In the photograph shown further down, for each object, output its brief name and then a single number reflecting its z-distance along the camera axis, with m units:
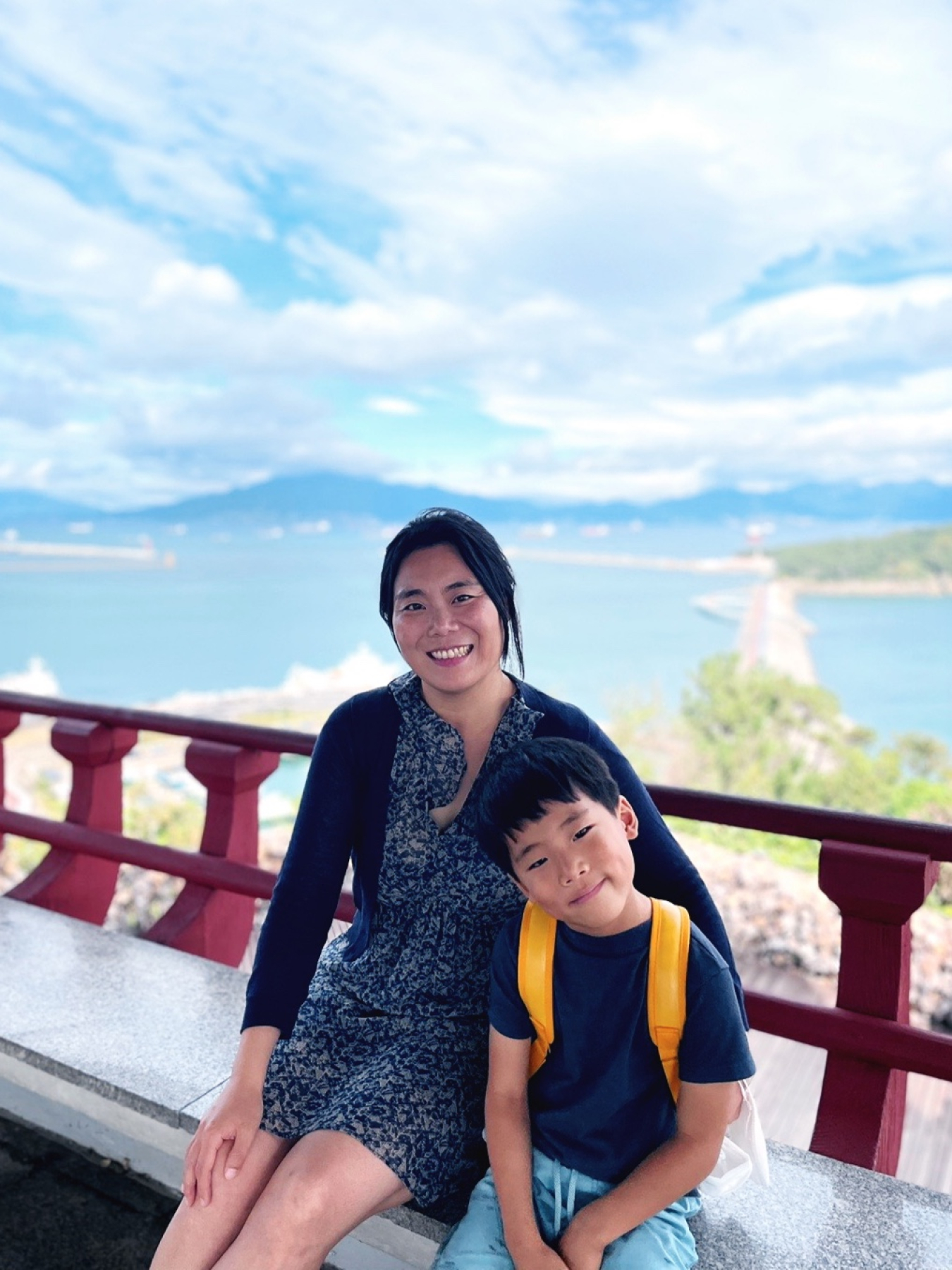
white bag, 1.32
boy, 1.21
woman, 1.35
